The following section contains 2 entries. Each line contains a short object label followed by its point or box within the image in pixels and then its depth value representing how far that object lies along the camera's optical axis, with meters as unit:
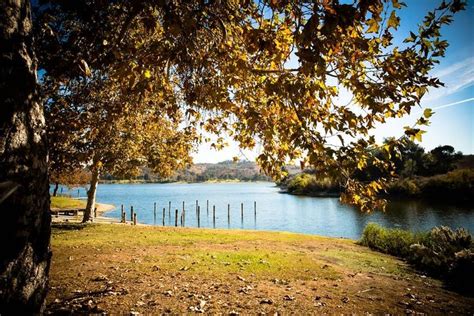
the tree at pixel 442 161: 77.18
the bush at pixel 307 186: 97.38
